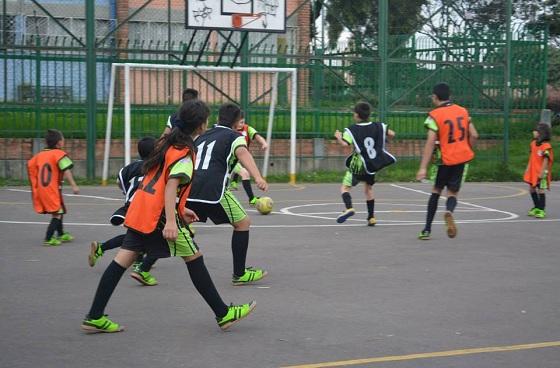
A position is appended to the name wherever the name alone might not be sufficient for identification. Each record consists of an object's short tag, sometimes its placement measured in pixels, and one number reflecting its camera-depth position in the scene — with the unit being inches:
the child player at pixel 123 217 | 340.5
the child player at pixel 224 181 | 332.8
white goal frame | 741.6
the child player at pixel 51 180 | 445.4
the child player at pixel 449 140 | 463.2
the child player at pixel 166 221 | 258.8
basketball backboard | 761.0
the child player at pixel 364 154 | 513.0
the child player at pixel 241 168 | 563.8
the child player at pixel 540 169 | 577.9
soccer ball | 570.9
